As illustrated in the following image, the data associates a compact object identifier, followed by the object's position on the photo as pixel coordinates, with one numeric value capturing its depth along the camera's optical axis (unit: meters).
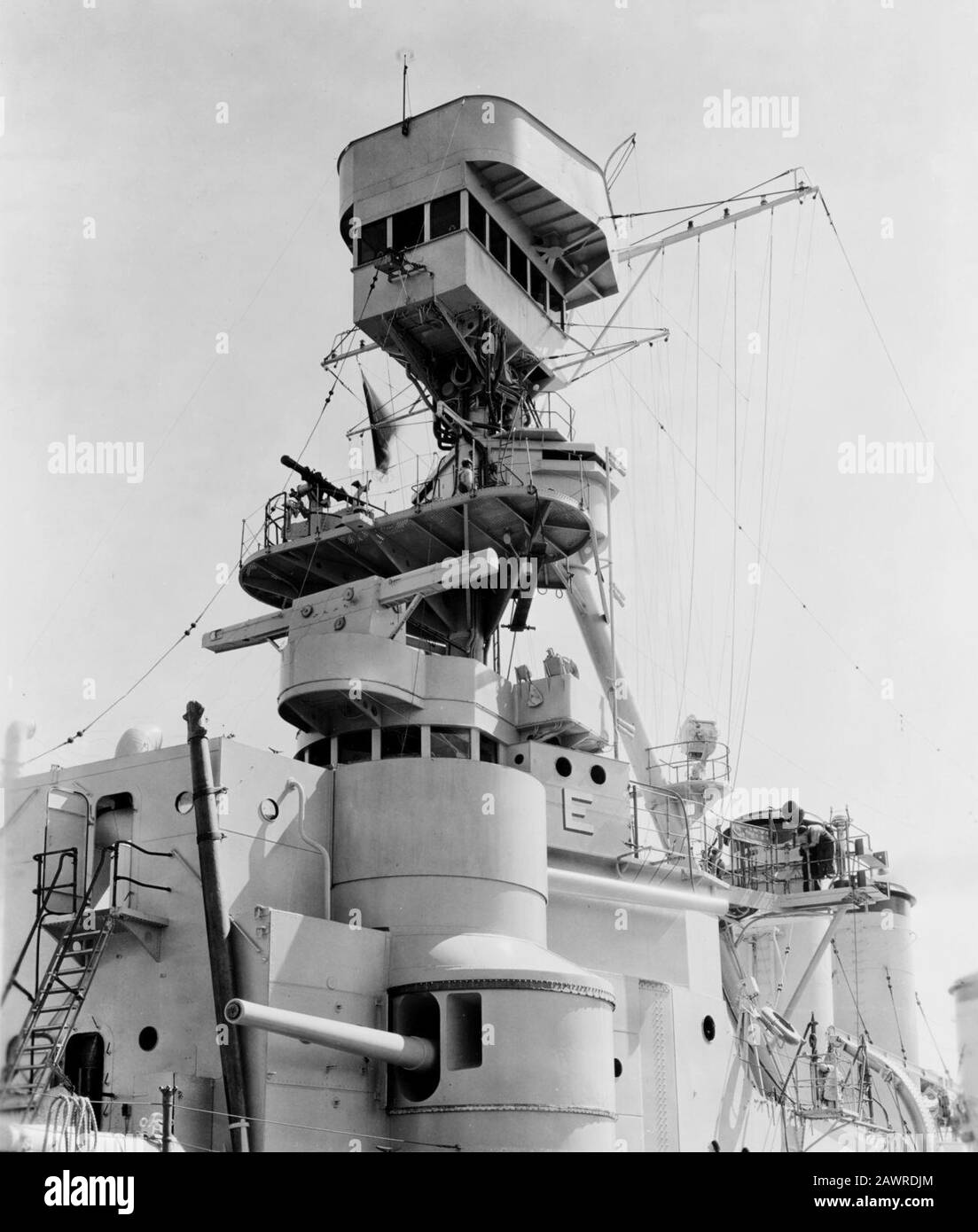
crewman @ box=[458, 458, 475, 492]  21.05
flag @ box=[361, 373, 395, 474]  24.20
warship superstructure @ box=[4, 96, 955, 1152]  16.08
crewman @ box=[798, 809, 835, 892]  26.11
